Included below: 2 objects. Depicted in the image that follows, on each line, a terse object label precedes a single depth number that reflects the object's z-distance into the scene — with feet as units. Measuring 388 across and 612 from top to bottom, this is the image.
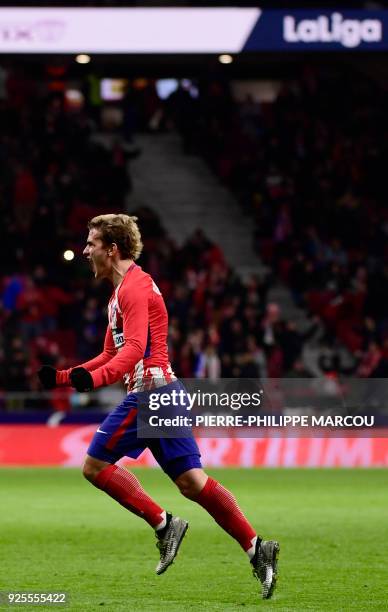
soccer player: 51.55
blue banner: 135.64
